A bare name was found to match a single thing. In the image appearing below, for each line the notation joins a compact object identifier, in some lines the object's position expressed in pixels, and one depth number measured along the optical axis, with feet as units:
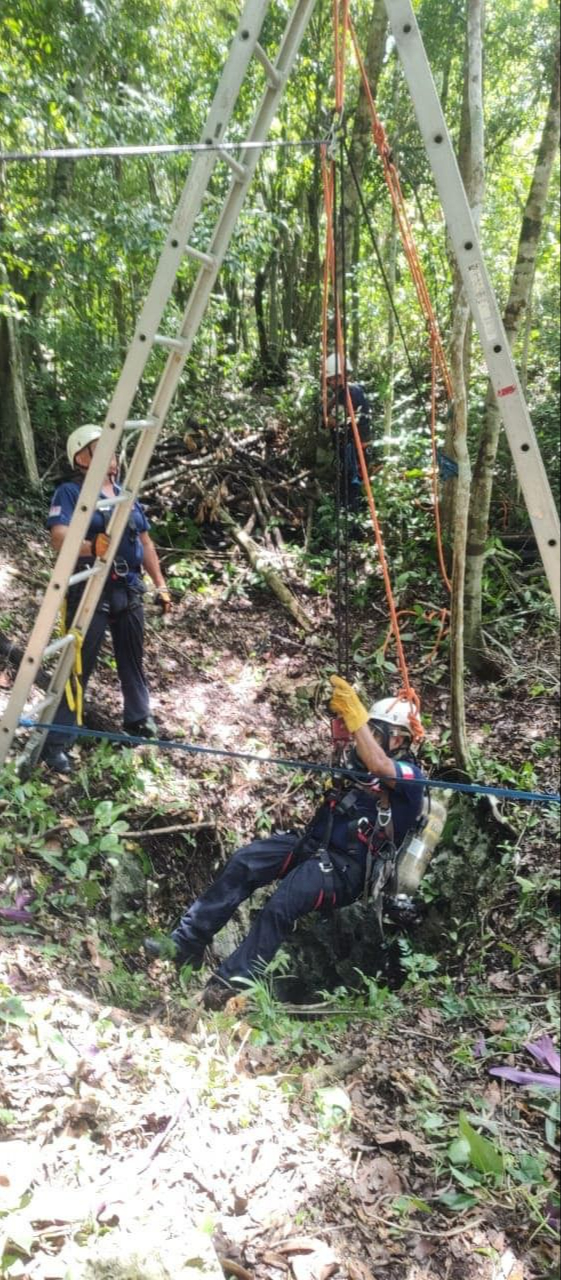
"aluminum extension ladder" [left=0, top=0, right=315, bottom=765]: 9.80
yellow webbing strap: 13.61
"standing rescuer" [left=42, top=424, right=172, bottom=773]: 14.23
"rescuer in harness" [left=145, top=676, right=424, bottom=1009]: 13.89
